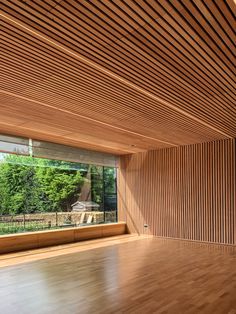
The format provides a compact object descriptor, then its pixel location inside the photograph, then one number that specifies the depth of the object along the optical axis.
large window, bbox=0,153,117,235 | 10.30
